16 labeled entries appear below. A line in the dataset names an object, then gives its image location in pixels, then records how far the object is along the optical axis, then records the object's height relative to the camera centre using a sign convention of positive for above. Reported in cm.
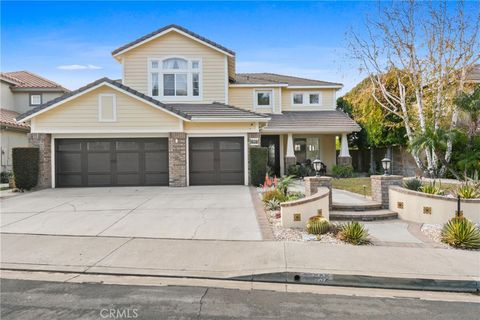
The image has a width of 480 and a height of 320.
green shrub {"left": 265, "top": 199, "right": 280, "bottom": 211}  948 -147
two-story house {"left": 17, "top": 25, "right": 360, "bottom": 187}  1400 +145
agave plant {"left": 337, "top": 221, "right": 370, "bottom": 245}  647 -163
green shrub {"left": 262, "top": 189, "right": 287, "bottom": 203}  982 -127
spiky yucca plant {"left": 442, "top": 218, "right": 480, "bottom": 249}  634 -164
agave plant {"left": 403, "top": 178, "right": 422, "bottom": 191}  910 -86
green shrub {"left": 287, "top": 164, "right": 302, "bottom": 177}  1823 -85
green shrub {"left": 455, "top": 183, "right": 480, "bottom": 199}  810 -97
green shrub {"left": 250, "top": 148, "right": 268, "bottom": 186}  1432 -43
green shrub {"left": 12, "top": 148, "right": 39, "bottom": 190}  1337 -44
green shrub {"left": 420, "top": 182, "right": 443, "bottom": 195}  873 -97
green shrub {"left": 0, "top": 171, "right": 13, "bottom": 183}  1792 -109
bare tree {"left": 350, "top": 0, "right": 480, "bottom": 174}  1506 +495
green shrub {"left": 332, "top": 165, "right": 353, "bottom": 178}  1845 -95
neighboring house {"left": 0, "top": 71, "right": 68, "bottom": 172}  1988 +439
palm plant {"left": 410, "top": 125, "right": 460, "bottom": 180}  1461 +69
